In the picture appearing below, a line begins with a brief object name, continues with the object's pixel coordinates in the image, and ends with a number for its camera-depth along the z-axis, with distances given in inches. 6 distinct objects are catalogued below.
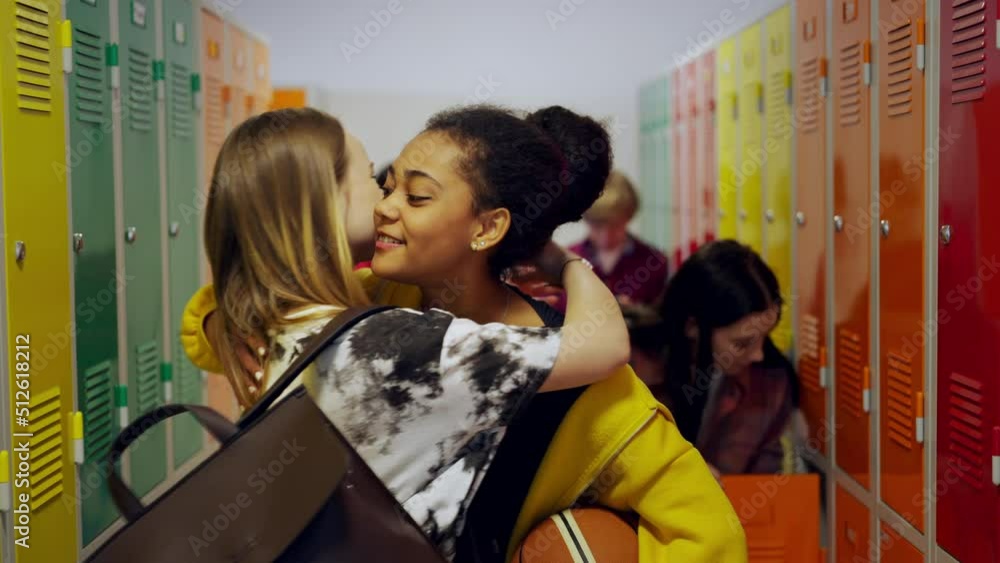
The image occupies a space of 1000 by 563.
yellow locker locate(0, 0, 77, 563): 85.4
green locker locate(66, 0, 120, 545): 101.7
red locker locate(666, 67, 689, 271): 222.4
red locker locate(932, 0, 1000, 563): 81.6
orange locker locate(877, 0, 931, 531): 96.0
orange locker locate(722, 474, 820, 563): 105.3
